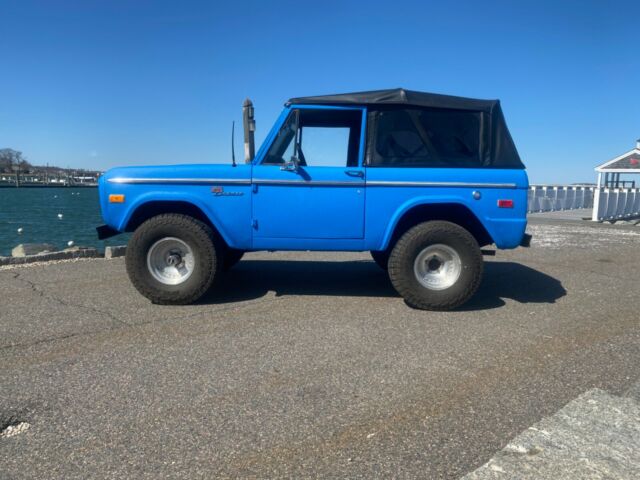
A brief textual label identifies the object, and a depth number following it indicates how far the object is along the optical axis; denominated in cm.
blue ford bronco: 490
